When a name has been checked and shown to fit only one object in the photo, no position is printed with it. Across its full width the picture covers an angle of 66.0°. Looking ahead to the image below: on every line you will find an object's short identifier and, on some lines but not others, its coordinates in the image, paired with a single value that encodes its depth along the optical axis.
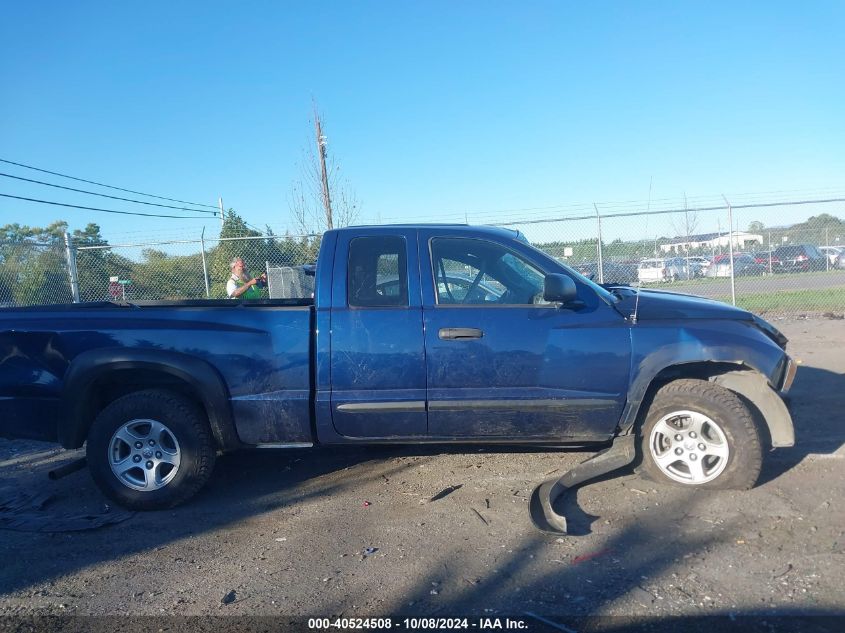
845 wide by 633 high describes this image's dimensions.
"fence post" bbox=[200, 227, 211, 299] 11.95
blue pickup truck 4.47
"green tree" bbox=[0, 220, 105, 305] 11.38
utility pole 17.20
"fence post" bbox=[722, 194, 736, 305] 11.33
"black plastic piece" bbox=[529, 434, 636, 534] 4.21
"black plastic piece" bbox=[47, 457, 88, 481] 4.75
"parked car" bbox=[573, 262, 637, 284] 11.49
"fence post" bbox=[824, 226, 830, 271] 12.66
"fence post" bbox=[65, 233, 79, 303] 12.01
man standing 9.34
